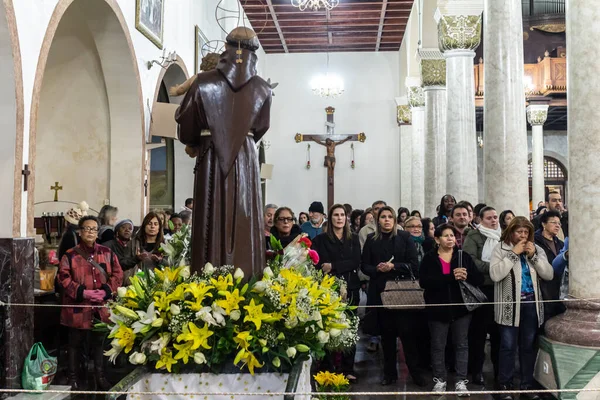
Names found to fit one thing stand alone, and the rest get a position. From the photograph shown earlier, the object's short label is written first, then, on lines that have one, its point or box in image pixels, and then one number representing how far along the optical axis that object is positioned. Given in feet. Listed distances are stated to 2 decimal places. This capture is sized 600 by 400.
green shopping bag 17.70
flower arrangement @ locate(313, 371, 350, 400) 17.19
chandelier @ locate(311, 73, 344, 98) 63.67
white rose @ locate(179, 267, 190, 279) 11.04
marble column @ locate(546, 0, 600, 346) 16.46
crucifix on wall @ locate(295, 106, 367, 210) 68.44
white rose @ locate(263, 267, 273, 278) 11.13
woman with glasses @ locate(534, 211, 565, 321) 20.08
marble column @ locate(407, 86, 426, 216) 58.95
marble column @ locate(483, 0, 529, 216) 25.22
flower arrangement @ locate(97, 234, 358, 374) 10.34
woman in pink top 17.94
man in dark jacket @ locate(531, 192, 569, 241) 27.33
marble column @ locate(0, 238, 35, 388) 18.04
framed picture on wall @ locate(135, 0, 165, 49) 31.93
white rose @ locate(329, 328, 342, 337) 10.89
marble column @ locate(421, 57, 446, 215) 47.09
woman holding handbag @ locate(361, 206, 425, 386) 19.30
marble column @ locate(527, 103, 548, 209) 64.90
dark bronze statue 11.69
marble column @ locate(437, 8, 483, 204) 35.86
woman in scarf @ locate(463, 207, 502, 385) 19.16
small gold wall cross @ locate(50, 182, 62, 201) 30.56
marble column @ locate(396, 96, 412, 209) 66.95
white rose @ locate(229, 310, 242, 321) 10.32
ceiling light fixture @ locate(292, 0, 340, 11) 42.12
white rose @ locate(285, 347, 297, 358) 10.31
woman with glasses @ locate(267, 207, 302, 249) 21.24
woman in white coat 17.28
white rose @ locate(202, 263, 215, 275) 10.87
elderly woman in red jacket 18.21
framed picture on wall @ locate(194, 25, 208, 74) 43.37
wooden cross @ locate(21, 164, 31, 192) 20.65
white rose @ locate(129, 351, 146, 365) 10.18
